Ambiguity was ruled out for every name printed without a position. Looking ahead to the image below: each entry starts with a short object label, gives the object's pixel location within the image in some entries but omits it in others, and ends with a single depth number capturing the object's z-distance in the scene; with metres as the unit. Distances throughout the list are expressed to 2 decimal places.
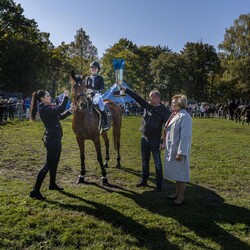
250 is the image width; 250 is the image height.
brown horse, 7.13
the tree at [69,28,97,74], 61.06
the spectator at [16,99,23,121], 24.41
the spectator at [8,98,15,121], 23.87
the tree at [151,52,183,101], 59.50
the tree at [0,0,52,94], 43.97
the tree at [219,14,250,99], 49.94
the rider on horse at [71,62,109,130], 7.60
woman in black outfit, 5.80
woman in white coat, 5.50
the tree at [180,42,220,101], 63.97
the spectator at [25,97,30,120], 27.80
